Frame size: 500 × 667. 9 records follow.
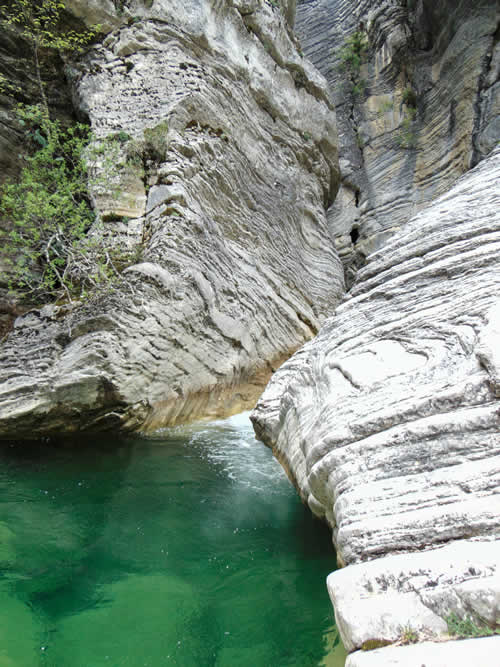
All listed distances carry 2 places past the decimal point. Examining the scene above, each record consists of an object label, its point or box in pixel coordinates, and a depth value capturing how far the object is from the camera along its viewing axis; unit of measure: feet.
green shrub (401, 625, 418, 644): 5.50
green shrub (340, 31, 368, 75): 51.11
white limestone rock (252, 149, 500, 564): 7.21
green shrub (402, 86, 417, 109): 46.09
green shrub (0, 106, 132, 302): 20.95
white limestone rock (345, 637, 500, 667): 4.75
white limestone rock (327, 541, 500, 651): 5.50
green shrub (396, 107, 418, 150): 44.70
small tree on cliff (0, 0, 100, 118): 25.73
